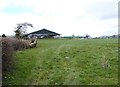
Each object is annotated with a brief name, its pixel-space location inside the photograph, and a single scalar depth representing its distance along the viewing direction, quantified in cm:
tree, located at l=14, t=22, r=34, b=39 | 1660
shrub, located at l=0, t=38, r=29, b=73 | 489
